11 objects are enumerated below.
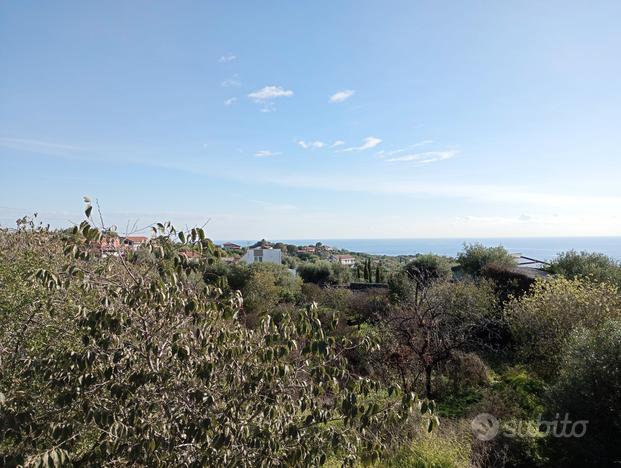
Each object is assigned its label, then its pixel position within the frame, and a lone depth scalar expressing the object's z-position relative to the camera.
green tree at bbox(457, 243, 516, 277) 25.32
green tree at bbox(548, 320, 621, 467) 5.95
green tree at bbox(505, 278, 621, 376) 10.10
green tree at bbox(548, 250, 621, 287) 16.30
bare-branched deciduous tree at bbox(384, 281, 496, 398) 9.52
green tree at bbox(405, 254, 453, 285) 25.92
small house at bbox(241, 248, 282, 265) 46.66
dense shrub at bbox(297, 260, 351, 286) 37.84
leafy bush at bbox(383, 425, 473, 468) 5.94
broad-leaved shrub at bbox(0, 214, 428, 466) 2.85
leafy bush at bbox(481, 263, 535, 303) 17.33
